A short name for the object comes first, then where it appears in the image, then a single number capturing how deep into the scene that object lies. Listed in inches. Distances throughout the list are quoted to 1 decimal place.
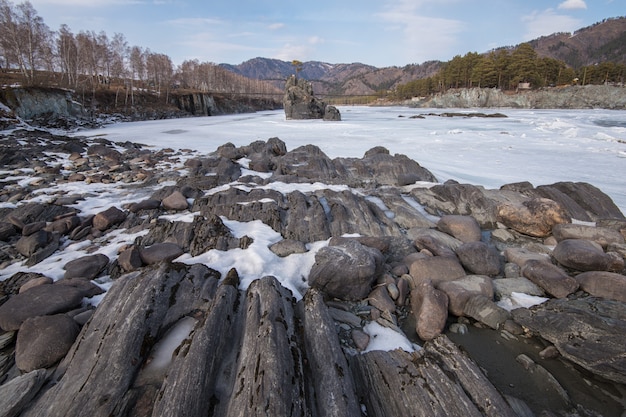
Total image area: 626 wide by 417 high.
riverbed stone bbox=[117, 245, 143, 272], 204.4
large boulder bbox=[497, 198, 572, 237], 275.6
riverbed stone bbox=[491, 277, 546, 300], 193.3
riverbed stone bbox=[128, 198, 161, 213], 306.0
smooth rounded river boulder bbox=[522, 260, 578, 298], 188.2
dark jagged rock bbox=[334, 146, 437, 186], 440.5
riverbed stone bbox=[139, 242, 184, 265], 213.0
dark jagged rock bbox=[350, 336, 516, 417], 108.6
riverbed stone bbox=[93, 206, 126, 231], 269.1
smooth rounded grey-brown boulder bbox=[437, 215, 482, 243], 267.9
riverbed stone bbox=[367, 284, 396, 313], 182.9
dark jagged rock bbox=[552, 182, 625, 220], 321.1
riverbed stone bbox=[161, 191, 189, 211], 315.3
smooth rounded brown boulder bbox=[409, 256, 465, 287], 203.9
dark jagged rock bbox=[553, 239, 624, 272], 207.9
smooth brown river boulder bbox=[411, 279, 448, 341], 162.8
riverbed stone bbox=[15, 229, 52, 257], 225.5
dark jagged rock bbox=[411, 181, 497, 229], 319.6
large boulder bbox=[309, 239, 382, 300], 191.0
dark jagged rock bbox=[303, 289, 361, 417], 105.4
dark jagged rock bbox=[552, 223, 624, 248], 248.2
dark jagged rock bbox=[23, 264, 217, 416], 102.4
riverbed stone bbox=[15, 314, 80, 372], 125.5
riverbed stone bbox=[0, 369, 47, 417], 102.0
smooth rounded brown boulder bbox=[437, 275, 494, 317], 178.5
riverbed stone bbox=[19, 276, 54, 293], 177.8
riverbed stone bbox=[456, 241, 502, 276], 217.9
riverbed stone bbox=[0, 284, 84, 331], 144.7
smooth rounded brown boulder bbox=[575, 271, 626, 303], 176.1
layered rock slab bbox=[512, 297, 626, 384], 134.3
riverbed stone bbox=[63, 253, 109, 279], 196.1
